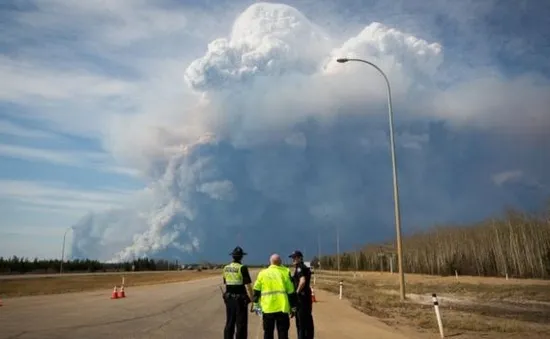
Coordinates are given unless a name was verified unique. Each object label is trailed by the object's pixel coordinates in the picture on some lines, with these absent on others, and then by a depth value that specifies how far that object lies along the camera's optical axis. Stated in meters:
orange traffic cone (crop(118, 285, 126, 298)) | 27.43
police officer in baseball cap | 10.95
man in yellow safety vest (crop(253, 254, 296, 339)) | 8.68
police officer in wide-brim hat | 9.83
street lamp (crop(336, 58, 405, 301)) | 23.77
